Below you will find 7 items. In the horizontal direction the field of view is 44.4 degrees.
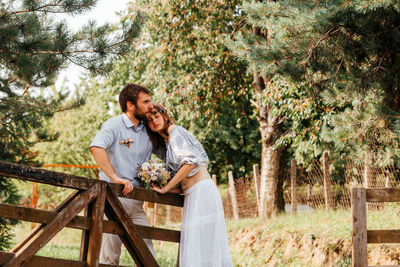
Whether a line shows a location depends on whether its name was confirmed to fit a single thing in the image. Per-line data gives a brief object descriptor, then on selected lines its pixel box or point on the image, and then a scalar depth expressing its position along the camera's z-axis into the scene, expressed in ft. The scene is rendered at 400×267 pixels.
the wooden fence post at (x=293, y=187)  40.65
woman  14.65
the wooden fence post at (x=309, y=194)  42.37
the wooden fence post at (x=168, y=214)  65.03
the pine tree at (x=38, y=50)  19.39
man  15.02
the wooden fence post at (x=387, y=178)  33.69
